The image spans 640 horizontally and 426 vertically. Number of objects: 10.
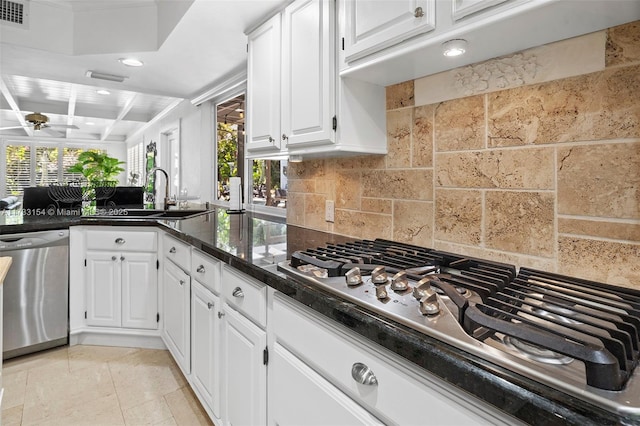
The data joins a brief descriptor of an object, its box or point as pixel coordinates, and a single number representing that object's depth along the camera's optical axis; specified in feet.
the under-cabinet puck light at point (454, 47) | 3.64
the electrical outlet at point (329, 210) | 6.54
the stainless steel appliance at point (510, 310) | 1.70
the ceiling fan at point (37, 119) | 14.25
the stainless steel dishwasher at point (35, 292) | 7.95
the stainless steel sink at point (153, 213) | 9.56
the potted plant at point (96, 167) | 16.15
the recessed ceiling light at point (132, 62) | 9.07
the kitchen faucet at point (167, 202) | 11.10
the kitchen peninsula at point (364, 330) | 1.70
